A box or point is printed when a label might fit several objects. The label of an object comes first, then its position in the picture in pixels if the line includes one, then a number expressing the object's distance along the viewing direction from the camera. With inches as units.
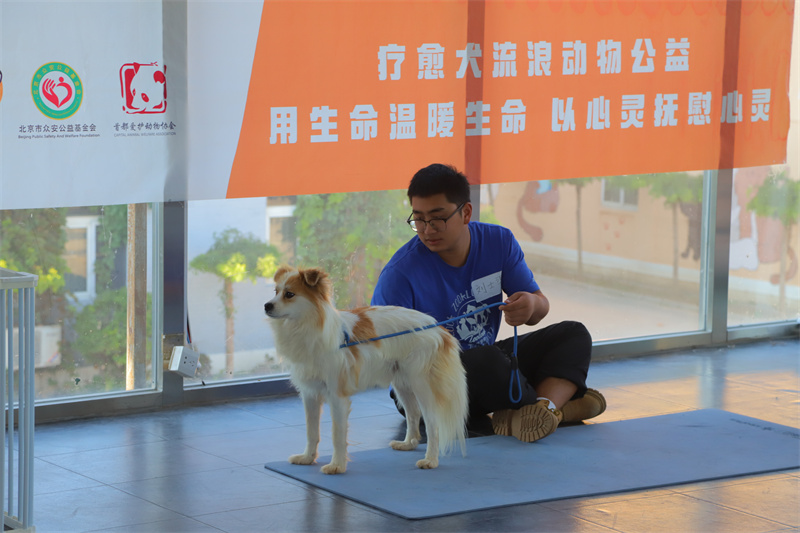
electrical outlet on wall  262.2
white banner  236.2
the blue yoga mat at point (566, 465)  198.9
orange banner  267.4
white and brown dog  202.8
